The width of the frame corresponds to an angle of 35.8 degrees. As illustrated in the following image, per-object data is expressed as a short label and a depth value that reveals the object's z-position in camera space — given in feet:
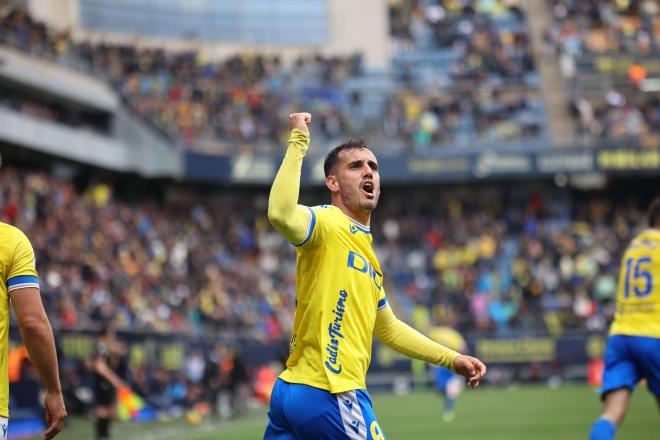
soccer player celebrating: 17.99
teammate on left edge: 16.96
